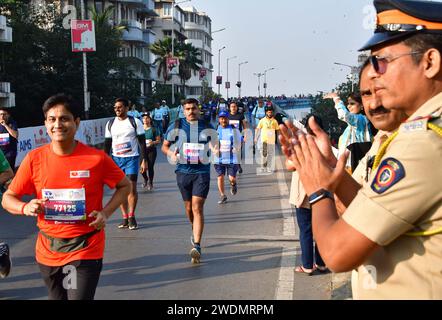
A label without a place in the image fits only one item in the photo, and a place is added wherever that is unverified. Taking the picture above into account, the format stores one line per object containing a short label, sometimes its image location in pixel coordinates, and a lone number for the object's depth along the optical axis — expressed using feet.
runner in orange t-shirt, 12.73
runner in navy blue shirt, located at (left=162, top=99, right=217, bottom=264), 24.22
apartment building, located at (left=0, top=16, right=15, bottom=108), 87.81
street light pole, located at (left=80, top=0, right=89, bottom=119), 84.28
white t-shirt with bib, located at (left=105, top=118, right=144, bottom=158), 30.73
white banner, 48.85
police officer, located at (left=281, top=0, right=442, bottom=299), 5.30
